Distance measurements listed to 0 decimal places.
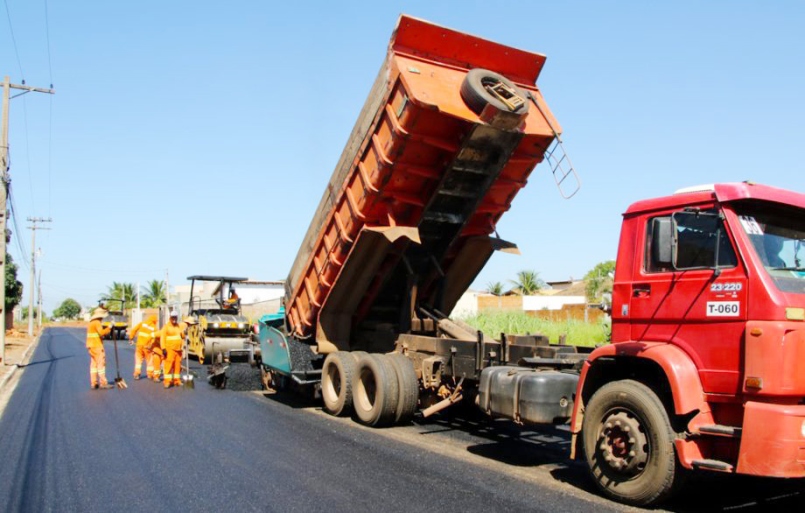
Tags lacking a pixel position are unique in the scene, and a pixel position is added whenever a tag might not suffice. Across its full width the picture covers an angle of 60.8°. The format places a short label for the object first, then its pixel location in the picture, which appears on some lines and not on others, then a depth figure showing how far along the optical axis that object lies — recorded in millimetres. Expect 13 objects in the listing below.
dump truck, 4605
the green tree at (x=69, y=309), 119850
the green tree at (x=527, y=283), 58469
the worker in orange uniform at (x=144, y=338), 14102
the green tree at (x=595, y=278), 38541
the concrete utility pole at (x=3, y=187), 18078
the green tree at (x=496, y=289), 60816
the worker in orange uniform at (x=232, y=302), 18141
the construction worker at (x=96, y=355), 12234
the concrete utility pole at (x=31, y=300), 43359
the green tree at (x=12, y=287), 40406
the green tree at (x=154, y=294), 67875
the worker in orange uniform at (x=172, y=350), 12914
